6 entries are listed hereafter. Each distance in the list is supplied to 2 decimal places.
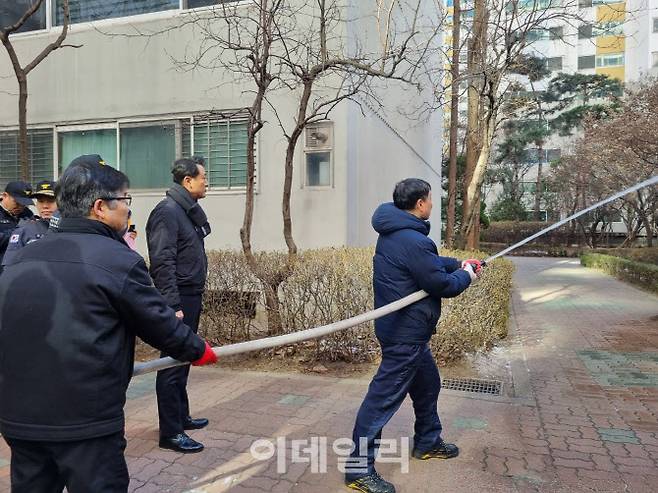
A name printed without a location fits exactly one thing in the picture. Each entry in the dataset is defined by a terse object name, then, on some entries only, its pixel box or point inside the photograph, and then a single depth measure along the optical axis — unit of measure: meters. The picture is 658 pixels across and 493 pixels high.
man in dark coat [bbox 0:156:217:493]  1.88
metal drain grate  5.26
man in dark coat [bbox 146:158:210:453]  3.65
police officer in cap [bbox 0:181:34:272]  4.68
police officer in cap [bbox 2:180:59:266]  4.19
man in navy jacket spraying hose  3.23
